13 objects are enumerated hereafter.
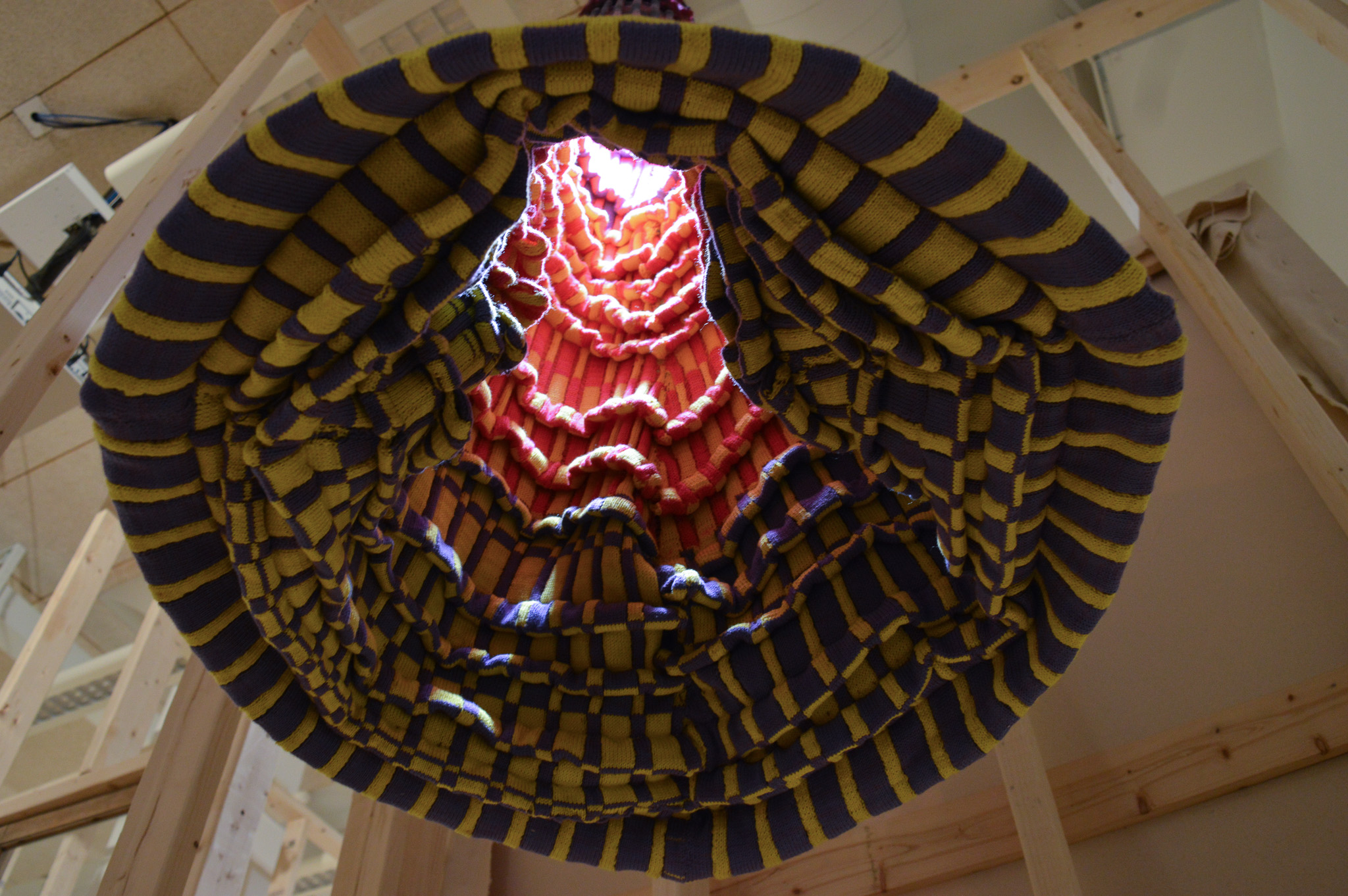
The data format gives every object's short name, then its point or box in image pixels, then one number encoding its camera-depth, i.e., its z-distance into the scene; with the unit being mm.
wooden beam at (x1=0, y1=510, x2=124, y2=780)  1579
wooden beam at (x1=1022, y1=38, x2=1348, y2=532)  854
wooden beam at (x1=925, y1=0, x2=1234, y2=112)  1161
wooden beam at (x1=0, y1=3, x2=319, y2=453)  679
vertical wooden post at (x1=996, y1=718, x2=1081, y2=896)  743
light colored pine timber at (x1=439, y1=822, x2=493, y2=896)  1044
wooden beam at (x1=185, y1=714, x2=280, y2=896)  914
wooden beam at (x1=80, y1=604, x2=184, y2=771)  1645
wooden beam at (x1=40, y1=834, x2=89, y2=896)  1965
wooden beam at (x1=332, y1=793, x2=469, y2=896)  954
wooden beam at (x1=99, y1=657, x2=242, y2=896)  851
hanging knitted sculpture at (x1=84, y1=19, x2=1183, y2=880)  410
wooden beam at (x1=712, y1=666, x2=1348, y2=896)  788
